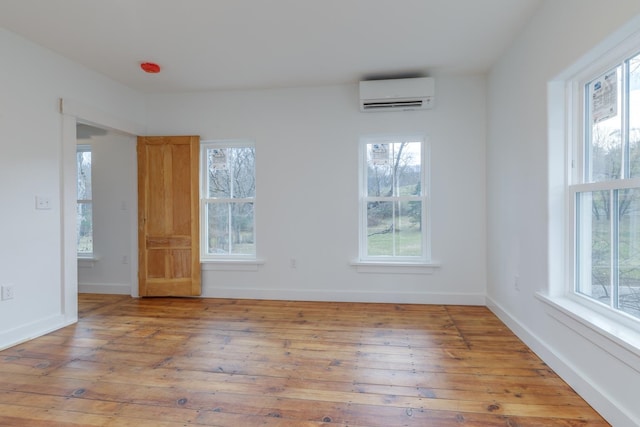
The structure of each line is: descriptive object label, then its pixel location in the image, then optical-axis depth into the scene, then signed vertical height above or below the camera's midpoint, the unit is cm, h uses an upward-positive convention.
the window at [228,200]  434 +18
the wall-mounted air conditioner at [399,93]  368 +132
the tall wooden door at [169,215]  422 -1
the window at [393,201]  402 +14
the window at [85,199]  464 +22
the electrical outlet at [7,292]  278 -64
